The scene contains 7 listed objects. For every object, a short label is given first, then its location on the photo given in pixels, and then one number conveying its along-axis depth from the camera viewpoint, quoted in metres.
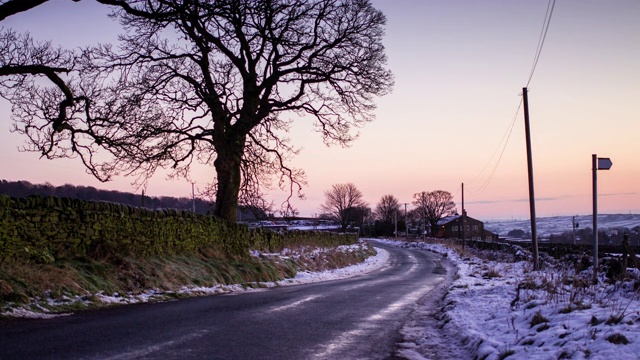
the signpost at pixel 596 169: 13.94
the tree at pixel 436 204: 153.00
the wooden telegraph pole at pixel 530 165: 22.70
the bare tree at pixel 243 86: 18.56
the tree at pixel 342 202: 144.25
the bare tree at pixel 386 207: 165.77
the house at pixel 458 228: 139.00
